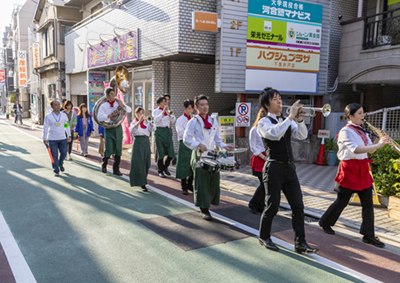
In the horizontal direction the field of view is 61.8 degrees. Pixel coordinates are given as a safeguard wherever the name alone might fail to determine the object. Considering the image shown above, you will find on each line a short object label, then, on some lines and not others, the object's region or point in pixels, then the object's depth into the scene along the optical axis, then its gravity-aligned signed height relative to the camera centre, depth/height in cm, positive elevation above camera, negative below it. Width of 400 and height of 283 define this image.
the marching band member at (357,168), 481 -89
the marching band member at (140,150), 750 -112
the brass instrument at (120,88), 894 +35
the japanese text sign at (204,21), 1007 +246
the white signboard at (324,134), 1168 -96
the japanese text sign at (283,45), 1075 +198
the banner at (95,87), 1822 +73
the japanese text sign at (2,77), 5132 +319
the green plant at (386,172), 616 -121
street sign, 1081 -32
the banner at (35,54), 2967 +399
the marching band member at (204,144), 561 -71
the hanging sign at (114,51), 1333 +225
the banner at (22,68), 3787 +346
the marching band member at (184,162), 754 -135
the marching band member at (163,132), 879 -79
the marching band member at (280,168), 431 -82
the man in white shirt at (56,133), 890 -91
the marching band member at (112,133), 889 -87
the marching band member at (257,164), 601 -109
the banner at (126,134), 1065 -107
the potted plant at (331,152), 1170 -158
